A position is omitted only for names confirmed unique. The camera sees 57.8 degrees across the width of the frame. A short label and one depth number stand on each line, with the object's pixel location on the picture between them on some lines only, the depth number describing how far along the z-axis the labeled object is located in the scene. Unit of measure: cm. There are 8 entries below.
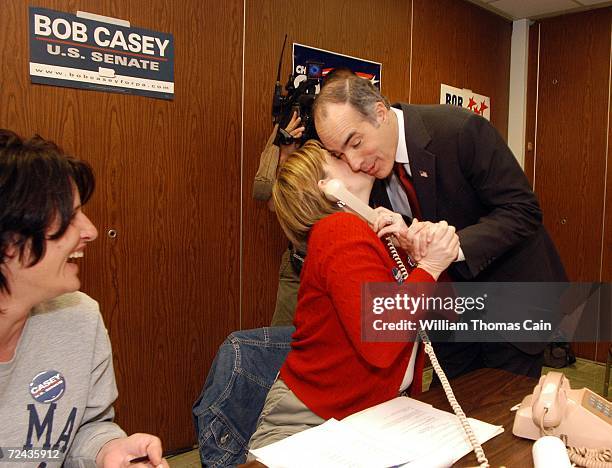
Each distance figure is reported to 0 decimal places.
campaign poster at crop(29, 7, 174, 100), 222
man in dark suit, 164
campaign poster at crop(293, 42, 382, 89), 312
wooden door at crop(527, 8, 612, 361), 434
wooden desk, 97
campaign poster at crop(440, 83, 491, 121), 416
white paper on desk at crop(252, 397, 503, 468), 94
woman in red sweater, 119
